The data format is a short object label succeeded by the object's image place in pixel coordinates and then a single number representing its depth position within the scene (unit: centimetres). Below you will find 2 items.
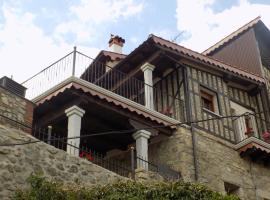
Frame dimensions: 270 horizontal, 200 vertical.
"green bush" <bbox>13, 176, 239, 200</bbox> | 941
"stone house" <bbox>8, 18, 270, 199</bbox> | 1342
